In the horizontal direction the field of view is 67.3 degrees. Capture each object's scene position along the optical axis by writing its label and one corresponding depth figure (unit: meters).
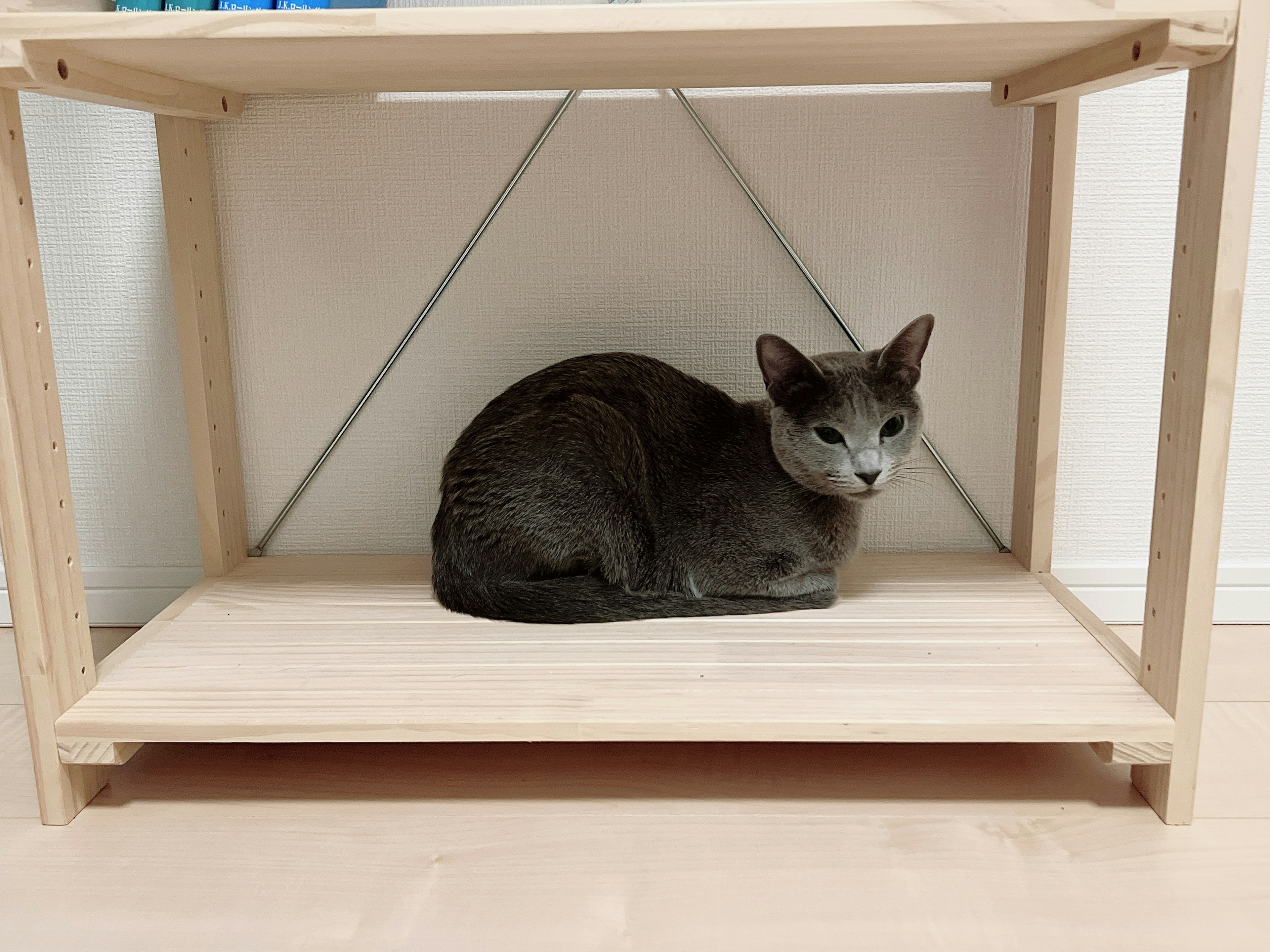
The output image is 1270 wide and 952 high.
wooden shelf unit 0.75
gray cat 1.04
